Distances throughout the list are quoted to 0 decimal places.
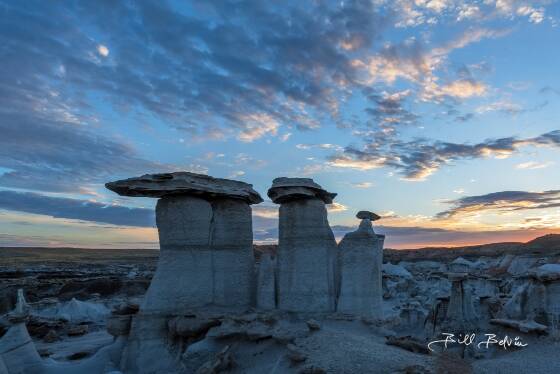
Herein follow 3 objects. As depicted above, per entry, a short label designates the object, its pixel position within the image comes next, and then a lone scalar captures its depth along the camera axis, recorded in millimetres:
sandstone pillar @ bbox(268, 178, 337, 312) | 14578
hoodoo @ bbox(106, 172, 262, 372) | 14445
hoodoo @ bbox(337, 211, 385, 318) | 14305
